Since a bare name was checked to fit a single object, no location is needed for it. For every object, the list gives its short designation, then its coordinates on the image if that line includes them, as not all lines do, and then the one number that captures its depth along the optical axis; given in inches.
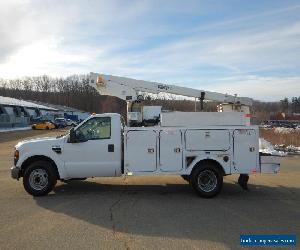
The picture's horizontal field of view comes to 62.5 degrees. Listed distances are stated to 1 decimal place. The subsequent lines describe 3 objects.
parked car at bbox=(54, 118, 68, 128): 1578.4
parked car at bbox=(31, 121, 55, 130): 1448.3
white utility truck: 252.3
